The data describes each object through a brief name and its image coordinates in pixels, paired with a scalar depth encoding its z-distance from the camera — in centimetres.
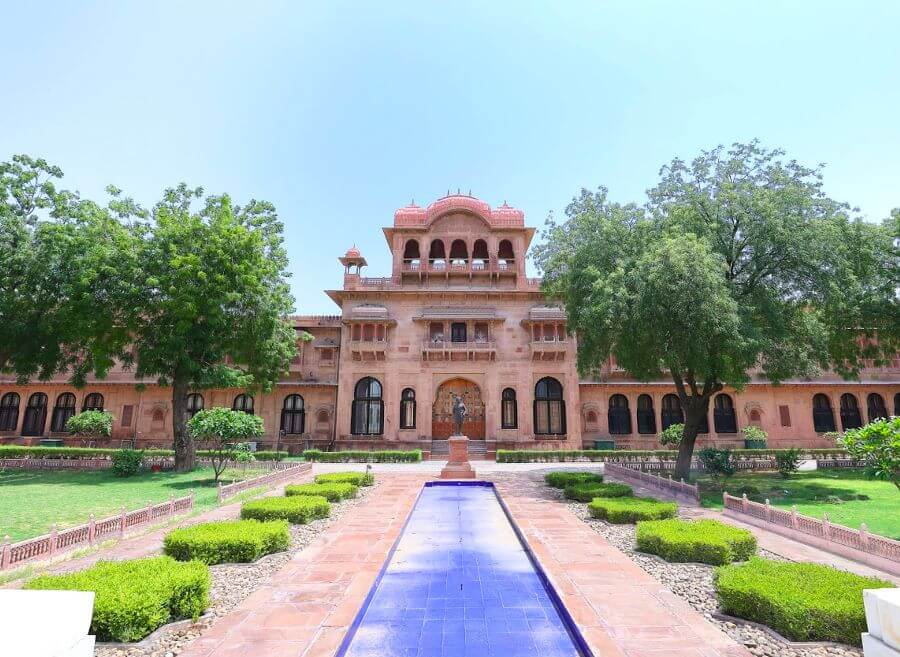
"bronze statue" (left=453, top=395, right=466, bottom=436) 2011
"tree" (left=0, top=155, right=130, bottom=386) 1875
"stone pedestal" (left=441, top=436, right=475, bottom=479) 1880
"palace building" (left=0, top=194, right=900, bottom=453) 2997
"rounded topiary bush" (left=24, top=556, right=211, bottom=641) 488
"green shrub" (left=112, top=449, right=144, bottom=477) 1878
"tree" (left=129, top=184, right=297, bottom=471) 1903
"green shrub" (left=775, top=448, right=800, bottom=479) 1894
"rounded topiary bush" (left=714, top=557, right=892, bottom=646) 495
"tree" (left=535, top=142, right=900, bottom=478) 1496
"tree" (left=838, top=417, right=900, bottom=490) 856
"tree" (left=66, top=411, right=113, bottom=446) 2688
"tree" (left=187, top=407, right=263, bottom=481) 1653
